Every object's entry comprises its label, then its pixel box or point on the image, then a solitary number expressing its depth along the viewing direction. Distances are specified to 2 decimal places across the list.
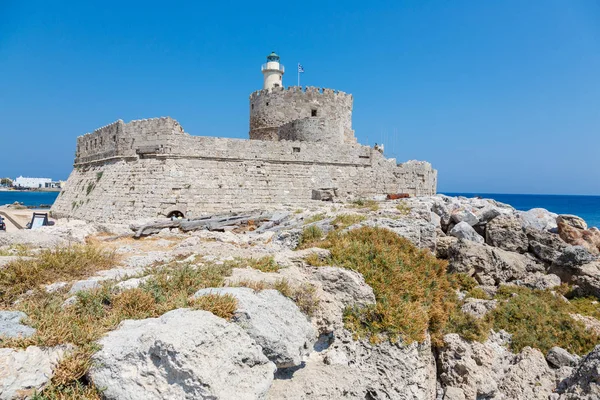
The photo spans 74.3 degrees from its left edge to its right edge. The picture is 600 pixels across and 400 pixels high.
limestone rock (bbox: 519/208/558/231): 15.18
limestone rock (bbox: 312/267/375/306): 5.08
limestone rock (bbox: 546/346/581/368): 6.81
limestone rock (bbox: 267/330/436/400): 4.10
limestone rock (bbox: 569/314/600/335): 8.17
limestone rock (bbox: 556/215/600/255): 13.23
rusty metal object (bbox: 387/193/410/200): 19.53
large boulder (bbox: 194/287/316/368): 3.54
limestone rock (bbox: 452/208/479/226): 13.93
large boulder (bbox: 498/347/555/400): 6.11
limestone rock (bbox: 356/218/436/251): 9.17
